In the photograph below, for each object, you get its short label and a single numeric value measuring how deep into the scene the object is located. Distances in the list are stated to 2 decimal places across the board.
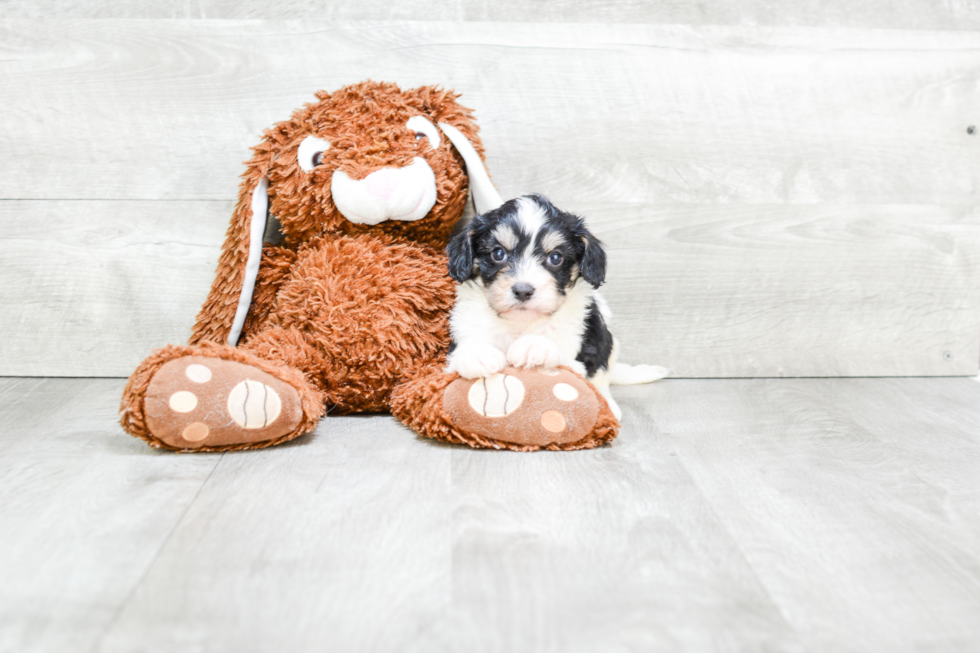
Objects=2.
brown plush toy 1.57
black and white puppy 1.61
